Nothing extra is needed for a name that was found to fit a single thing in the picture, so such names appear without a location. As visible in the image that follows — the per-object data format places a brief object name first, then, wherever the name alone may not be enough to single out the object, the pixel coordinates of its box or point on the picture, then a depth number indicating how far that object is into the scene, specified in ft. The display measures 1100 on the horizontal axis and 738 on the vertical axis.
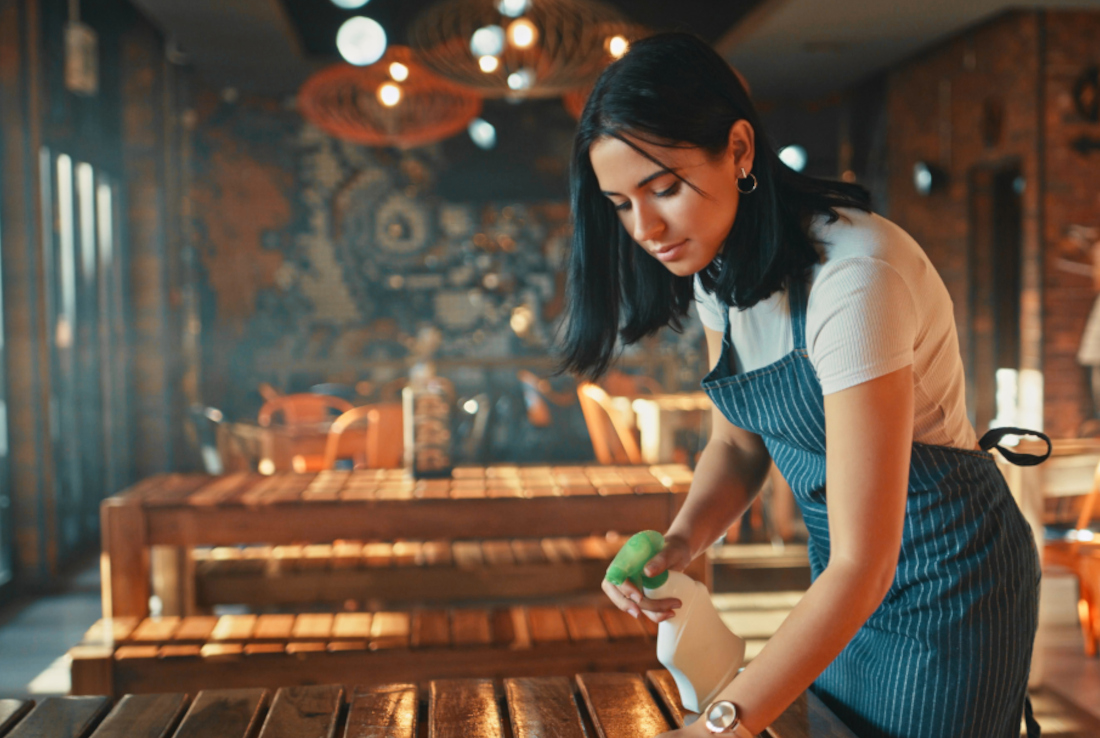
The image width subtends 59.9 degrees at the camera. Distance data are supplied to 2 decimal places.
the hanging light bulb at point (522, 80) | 14.69
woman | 3.10
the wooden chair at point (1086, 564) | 10.58
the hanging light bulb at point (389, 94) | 16.72
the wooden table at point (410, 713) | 3.97
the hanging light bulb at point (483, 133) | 27.84
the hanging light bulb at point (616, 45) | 13.42
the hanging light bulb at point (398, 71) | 14.75
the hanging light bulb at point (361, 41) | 19.67
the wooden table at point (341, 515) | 8.55
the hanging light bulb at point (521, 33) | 13.97
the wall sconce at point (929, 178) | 23.25
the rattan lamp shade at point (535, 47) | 13.74
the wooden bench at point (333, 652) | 7.59
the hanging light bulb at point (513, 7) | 13.92
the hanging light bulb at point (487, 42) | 14.75
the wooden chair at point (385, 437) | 13.99
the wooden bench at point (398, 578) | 9.93
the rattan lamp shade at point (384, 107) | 17.33
